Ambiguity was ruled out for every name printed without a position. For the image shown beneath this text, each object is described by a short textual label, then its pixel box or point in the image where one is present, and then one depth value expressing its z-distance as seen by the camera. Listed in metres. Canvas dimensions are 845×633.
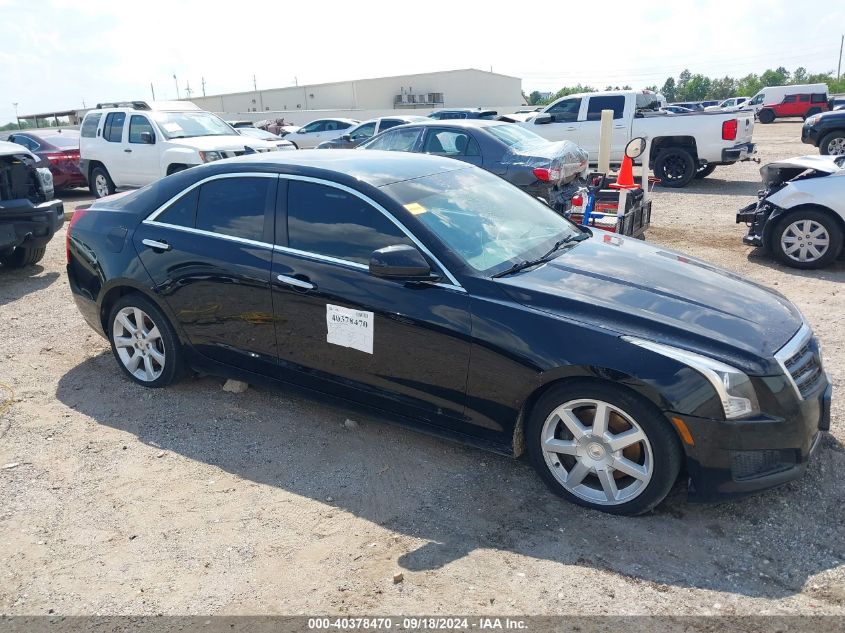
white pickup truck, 13.62
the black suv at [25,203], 7.67
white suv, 12.27
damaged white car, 7.64
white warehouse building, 53.12
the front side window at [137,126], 12.99
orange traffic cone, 7.47
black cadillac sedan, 3.21
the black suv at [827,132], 15.91
